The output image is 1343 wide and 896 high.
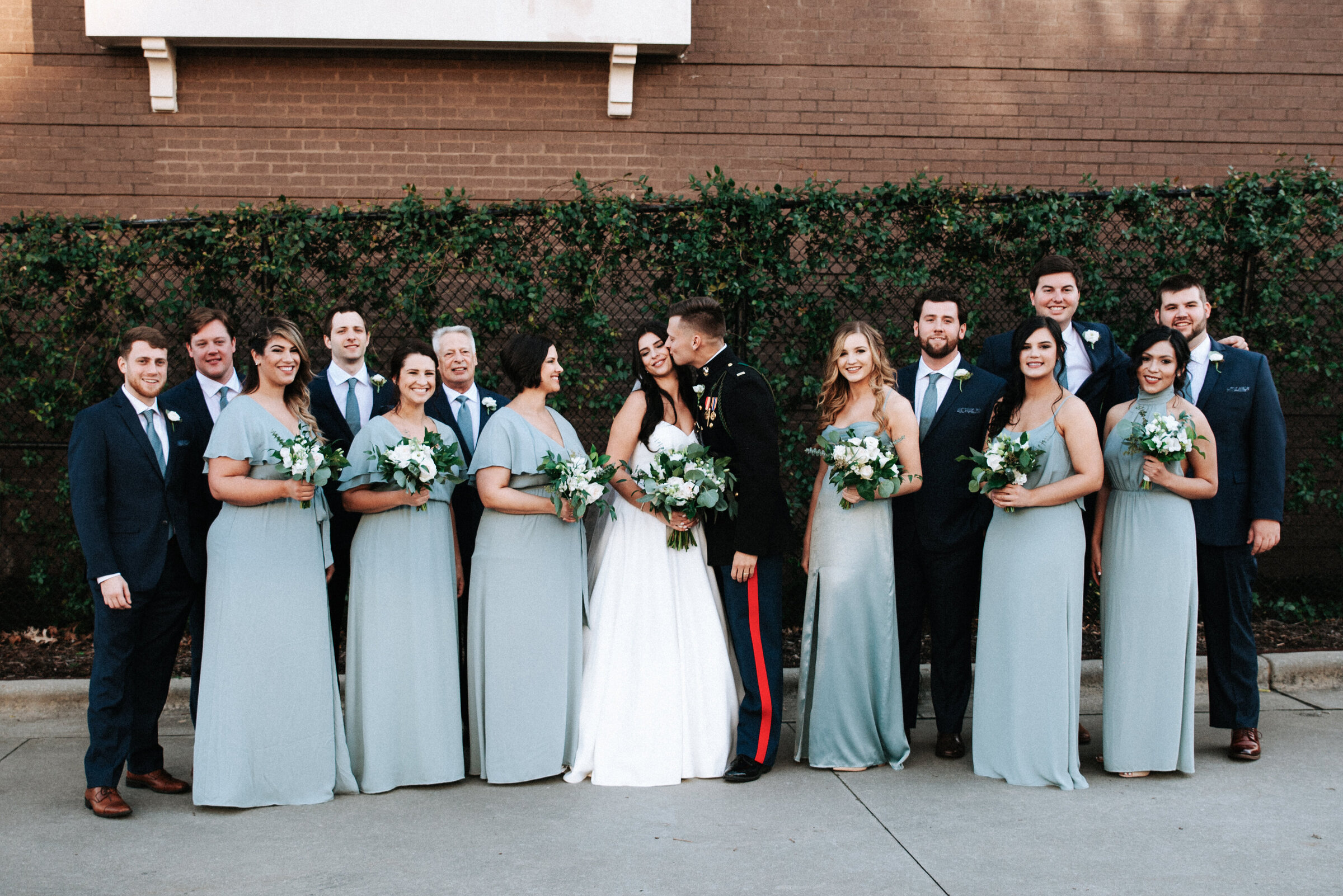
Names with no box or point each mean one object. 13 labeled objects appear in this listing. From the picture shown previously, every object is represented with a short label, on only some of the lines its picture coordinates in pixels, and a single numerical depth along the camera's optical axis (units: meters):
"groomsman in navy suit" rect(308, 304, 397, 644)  5.64
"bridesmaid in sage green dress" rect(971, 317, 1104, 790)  5.02
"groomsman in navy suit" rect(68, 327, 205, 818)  4.73
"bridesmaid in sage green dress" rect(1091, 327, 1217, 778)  5.11
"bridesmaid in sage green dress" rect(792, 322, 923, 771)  5.26
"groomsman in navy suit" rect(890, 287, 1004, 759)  5.43
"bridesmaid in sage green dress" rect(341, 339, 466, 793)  4.98
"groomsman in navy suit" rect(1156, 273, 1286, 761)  5.43
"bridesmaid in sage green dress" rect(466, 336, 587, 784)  5.05
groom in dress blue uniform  5.18
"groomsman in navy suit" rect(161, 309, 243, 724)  5.18
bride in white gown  5.13
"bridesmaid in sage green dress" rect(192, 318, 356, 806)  4.72
